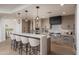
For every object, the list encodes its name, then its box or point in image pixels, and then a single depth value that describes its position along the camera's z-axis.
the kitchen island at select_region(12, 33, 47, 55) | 1.94
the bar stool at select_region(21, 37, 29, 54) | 2.20
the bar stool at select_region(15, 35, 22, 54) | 2.49
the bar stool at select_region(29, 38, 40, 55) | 1.93
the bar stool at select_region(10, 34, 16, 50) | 2.81
